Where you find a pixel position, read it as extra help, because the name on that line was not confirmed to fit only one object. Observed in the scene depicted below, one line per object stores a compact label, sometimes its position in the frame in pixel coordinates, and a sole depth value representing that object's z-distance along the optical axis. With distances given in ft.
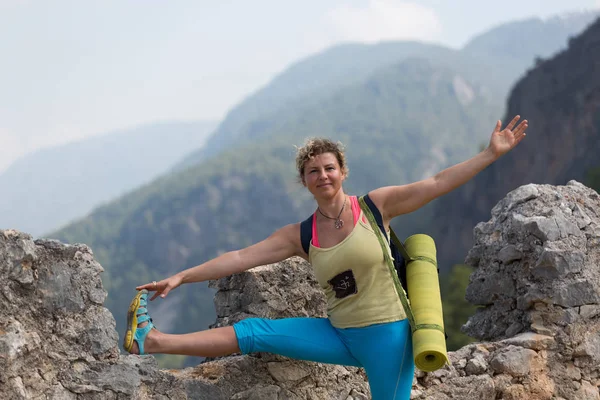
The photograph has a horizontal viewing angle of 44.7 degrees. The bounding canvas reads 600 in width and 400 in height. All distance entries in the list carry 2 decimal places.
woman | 13.93
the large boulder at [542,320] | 16.93
